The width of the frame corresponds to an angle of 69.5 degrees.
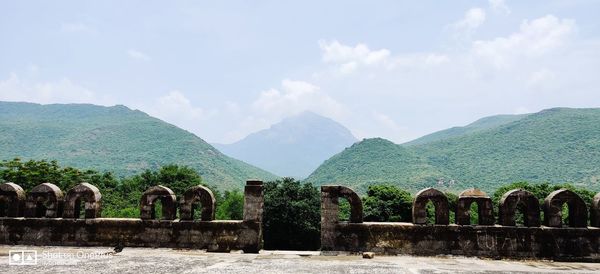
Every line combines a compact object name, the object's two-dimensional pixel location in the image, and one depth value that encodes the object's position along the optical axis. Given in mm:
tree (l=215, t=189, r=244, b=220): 48097
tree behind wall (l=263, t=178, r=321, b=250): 38031
